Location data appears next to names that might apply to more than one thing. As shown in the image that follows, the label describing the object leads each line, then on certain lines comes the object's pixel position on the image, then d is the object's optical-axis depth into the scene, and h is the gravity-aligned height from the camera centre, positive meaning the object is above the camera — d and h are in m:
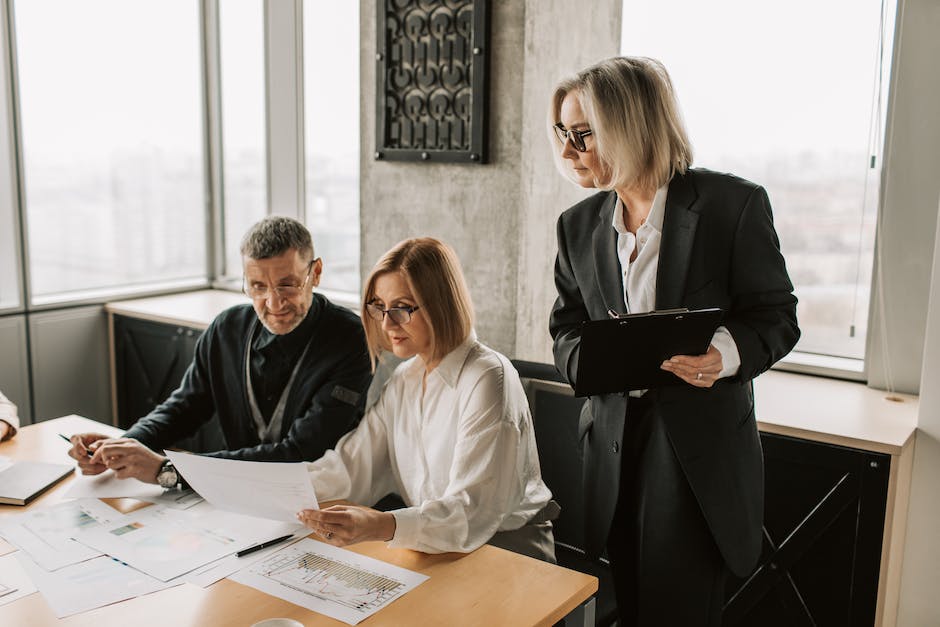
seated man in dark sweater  2.07 -0.54
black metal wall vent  2.88 +0.27
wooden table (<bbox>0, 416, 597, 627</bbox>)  1.35 -0.70
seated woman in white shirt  1.75 -0.54
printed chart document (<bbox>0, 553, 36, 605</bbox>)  1.42 -0.72
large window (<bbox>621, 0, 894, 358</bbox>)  2.68 +0.16
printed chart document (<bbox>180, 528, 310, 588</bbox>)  1.47 -0.71
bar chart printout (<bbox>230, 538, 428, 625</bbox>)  1.38 -0.70
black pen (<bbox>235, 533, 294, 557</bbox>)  1.57 -0.71
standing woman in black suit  1.65 -0.29
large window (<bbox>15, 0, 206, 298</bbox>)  3.75 +0.06
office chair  2.62 -0.86
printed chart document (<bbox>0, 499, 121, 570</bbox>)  1.57 -0.72
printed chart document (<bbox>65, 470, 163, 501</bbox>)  1.86 -0.72
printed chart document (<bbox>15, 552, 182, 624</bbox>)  1.40 -0.71
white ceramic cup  1.28 -0.68
